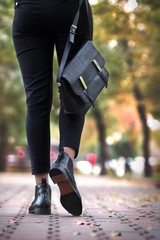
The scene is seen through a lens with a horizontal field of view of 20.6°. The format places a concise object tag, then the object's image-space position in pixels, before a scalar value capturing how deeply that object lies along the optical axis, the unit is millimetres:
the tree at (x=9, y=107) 27422
